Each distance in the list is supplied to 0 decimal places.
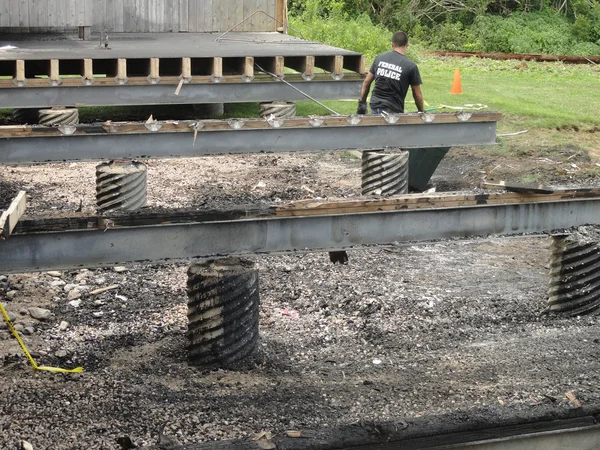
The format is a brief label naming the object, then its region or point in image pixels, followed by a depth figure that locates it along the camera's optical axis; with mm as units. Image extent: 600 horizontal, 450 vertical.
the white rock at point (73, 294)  8492
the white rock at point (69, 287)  8684
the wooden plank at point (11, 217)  5848
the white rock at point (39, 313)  7902
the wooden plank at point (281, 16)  18859
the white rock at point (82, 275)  9031
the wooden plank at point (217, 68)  13836
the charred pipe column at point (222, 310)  6691
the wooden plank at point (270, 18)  18750
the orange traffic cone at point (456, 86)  17688
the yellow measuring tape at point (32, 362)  6699
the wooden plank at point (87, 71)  13119
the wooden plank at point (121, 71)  13266
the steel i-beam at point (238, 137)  9805
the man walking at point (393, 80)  11547
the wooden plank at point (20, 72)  12859
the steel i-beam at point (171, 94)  12977
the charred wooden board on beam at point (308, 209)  6320
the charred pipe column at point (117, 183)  9969
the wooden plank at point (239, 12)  18484
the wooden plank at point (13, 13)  16844
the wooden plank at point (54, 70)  13102
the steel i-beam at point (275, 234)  6324
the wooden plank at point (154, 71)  13547
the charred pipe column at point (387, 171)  10891
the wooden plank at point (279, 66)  14102
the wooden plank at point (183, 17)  18250
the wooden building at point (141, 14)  17031
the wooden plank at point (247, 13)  18562
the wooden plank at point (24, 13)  16922
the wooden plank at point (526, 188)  7438
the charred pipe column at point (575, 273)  7758
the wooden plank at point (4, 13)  16797
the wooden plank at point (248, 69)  13898
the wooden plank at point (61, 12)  17172
